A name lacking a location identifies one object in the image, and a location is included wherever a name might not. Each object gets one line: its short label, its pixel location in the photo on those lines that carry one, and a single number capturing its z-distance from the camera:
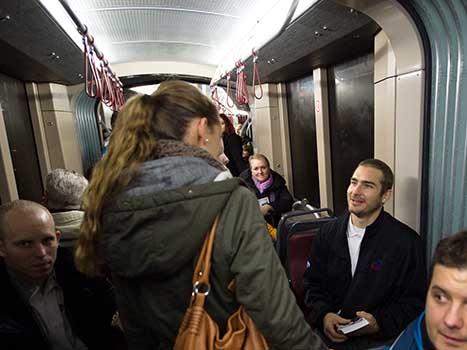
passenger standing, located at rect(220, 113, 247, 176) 4.11
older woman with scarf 3.54
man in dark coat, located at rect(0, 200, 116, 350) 1.23
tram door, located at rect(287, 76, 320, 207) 4.65
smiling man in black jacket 1.64
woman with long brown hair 0.85
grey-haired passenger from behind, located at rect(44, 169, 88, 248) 1.82
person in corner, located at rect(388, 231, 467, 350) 1.05
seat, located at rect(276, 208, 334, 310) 2.15
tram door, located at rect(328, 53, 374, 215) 3.31
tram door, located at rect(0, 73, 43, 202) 3.68
